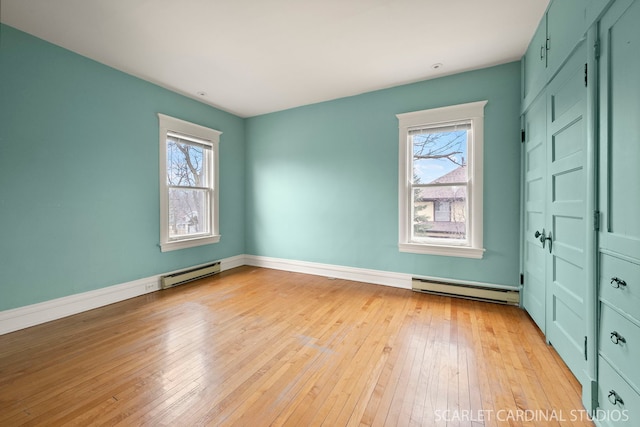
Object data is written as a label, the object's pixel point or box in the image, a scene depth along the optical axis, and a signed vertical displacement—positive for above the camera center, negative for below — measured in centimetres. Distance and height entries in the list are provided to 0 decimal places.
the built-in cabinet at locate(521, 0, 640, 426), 121 +9
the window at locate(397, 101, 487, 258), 328 +42
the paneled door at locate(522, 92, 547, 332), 237 +4
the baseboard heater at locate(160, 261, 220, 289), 372 -98
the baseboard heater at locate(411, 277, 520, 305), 308 -100
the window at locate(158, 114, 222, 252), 376 +44
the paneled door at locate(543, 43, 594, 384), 165 -3
